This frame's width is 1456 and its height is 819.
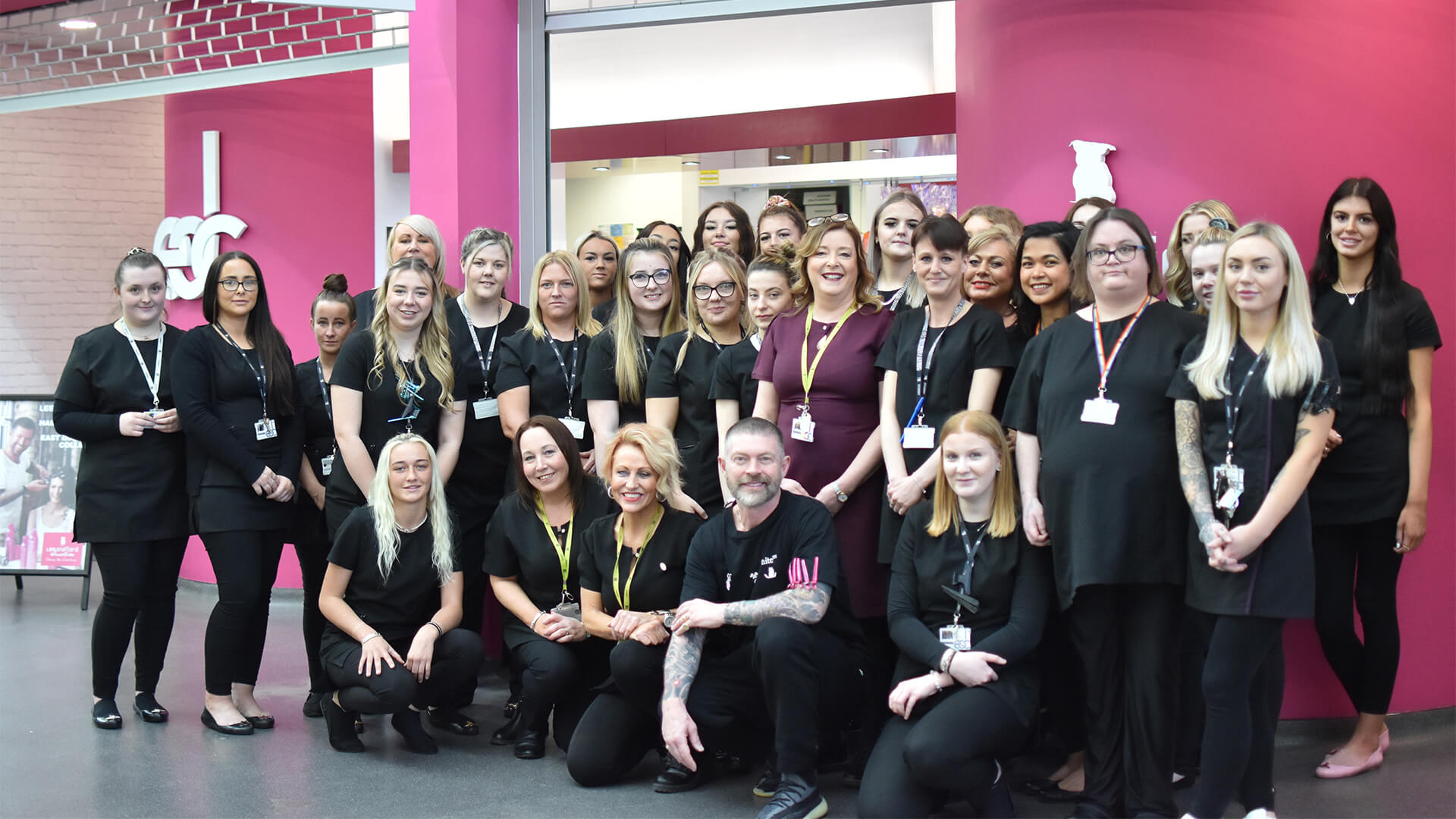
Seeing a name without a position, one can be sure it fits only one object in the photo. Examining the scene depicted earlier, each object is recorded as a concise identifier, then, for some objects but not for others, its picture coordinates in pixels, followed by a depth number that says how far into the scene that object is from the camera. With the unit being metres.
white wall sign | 6.60
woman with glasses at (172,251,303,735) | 4.02
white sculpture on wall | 4.09
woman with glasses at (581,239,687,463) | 4.12
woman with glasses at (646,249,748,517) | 3.94
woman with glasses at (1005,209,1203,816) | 2.97
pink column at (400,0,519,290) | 5.02
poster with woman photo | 6.78
